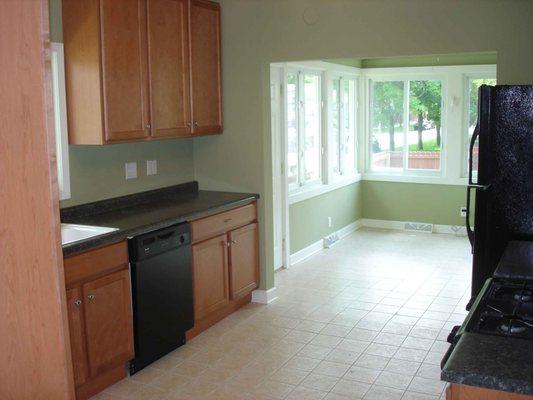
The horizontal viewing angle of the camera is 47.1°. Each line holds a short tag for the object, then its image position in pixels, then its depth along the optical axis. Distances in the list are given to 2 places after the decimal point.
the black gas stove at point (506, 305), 1.73
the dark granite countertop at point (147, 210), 3.46
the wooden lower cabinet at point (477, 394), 1.46
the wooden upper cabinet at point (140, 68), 3.64
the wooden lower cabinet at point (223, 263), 4.18
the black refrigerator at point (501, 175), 3.18
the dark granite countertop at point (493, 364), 1.42
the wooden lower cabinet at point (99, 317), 3.16
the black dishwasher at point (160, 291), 3.56
